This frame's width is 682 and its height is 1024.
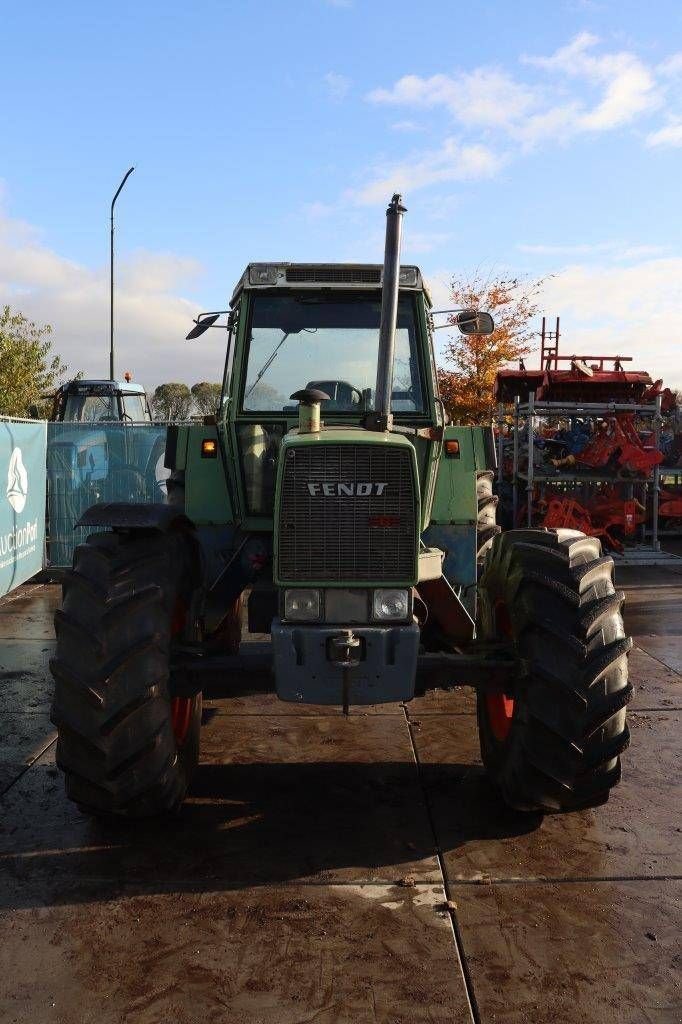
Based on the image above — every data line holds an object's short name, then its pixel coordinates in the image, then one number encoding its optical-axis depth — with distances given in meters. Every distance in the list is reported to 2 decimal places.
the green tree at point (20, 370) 23.94
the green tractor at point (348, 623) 3.70
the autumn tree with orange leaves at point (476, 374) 22.05
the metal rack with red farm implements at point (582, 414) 12.70
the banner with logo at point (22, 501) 8.98
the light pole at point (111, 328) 19.09
